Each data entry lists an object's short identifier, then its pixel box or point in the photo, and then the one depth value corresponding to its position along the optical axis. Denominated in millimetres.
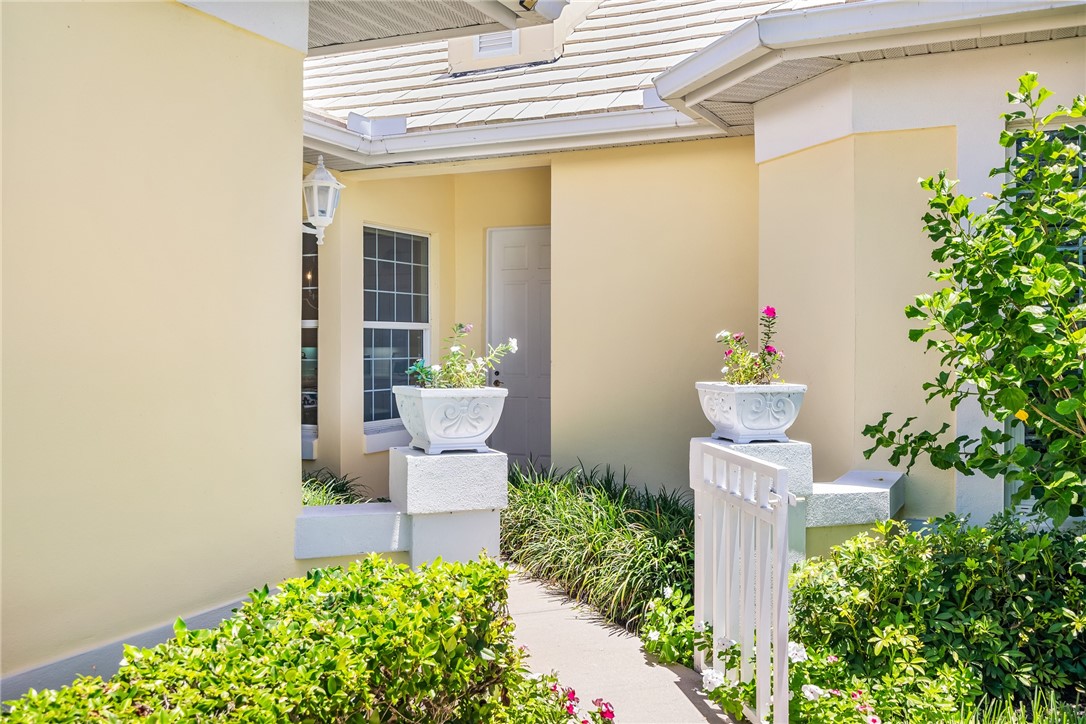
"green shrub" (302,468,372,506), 6934
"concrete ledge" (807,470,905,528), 5023
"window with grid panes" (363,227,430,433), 8750
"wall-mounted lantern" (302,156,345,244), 6754
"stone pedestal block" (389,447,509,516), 4551
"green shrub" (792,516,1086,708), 3820
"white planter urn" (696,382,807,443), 5090
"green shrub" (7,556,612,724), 2330
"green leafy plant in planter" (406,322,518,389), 4812
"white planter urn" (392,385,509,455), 4645
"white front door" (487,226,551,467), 9156
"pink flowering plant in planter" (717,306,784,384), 5285
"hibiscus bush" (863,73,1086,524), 3721
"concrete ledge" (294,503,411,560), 4438
